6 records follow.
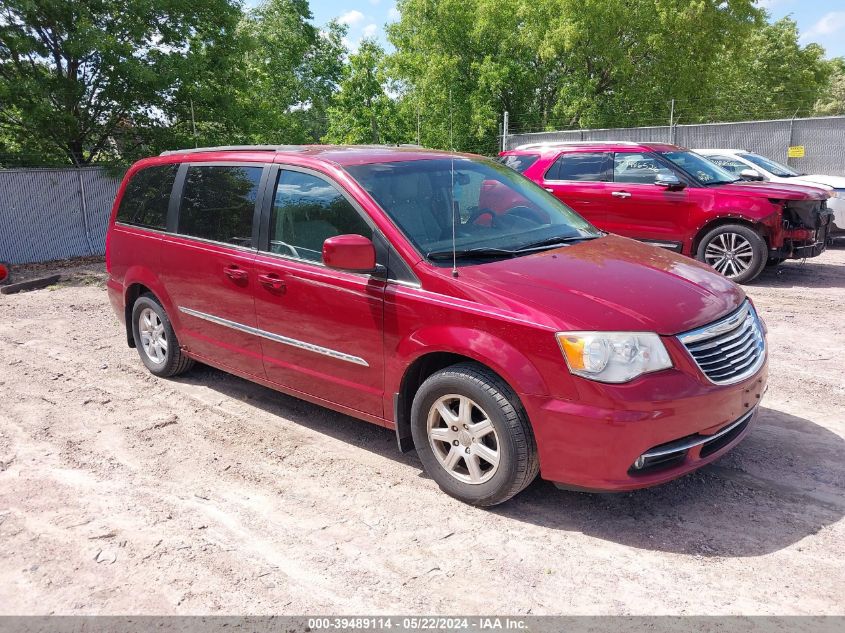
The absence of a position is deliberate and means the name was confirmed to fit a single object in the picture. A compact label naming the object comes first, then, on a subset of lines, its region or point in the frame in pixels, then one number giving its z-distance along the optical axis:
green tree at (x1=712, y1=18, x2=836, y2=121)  41.88
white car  11.73
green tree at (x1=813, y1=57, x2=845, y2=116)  56.97
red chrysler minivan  3.35
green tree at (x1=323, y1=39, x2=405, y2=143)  35.28
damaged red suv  9.12
